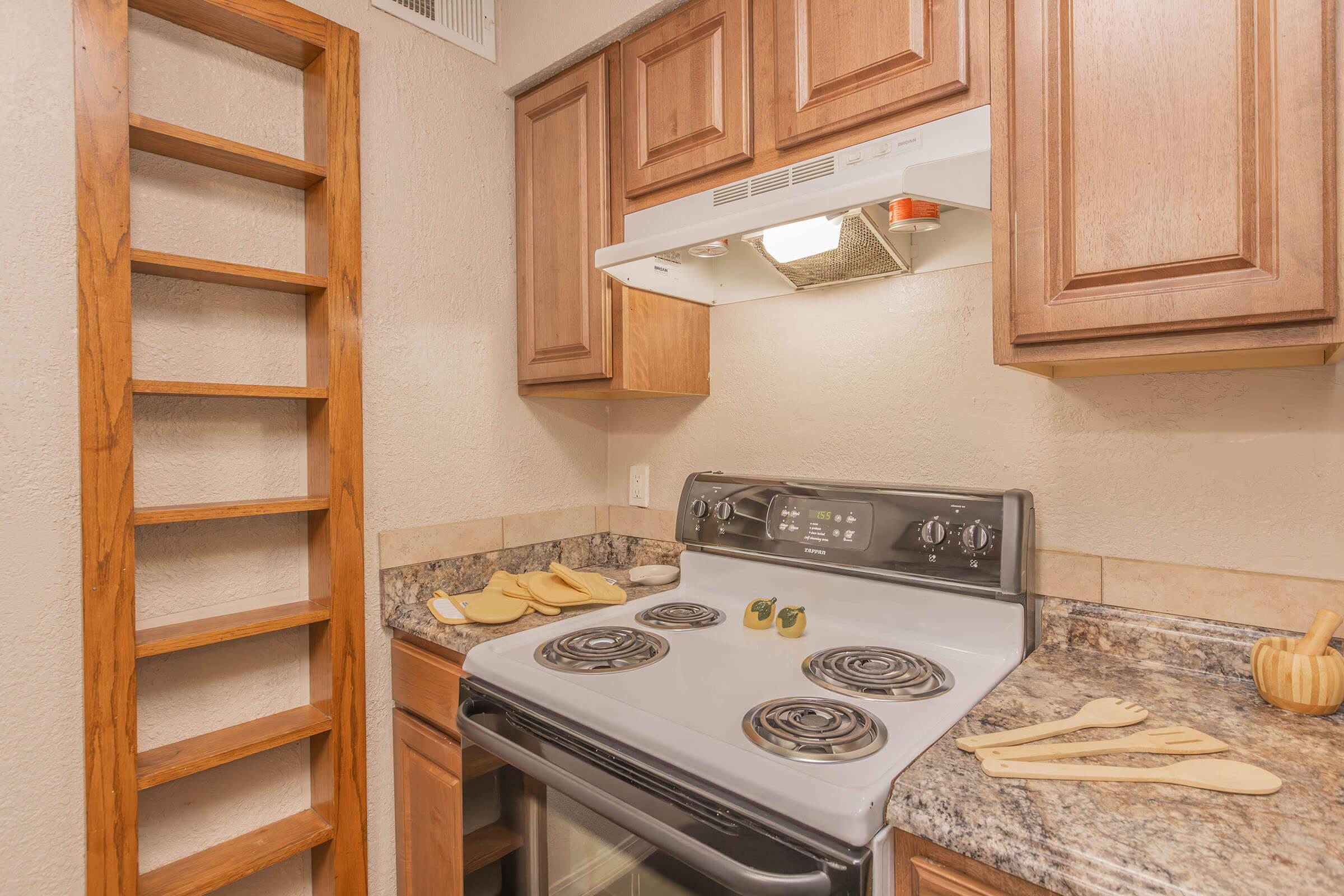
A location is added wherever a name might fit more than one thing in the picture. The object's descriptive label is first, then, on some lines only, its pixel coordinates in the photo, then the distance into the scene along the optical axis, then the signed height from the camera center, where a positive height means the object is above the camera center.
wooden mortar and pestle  0.86 -0.31
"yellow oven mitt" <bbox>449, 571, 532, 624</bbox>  1.42 -0.36
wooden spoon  0.70 -0.37
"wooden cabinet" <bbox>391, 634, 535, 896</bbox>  1.15 -0.70
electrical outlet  1.96 -0.12
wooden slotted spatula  0.78 -0.37
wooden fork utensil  0.81 -0.37
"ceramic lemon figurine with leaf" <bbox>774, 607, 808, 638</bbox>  1.30 -0.36
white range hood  0.98 +0.40
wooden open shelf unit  1.15 -0.03
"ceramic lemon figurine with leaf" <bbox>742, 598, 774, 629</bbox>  1.36 -0.36
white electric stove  0.78 -0.39
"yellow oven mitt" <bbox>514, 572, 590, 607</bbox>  1.50 -0.34
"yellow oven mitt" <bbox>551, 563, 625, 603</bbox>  1.53 -0.34
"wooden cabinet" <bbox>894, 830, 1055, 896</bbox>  0.66 -0.45
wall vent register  1.61 +1.09
